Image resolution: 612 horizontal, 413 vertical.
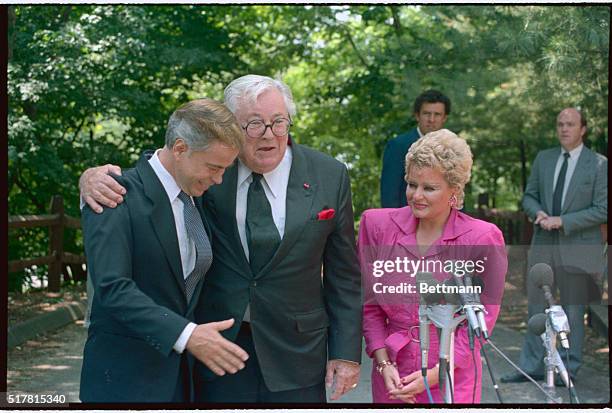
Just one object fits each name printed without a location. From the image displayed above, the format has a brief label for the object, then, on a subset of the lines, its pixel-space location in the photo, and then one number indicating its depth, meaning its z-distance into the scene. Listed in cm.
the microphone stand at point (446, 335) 289
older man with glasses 292
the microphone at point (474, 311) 272
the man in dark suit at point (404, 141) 543
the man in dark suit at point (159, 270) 263
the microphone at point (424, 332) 293
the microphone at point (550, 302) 271
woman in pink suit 296
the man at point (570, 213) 491
